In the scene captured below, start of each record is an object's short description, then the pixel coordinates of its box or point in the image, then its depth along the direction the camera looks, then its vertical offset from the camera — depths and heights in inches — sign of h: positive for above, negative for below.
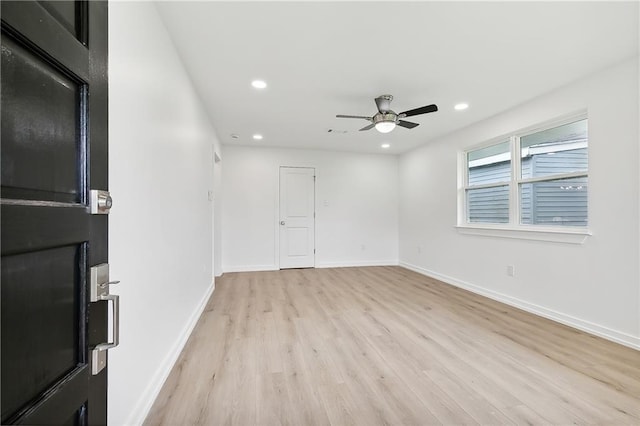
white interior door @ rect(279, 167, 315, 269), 226.1 -3.9
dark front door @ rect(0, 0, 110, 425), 19.5 +0.4
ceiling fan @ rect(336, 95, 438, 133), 121.1 +41.0
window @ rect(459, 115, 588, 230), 115.7 +15.1
